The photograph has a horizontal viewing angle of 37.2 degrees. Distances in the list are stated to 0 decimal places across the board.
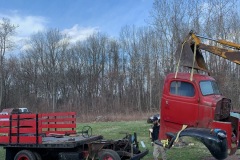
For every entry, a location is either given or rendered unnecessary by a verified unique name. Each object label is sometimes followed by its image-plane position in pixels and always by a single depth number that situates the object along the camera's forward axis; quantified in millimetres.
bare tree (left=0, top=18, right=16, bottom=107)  67188
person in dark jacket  11367
